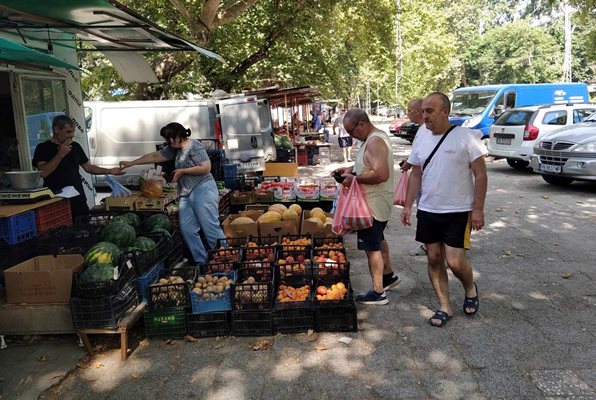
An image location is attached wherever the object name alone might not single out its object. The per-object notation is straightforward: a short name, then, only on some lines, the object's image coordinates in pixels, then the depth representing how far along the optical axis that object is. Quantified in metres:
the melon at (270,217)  6.72
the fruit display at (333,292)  4.51
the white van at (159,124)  11.37
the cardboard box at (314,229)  6.58
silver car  10.36
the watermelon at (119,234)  5.00
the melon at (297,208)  7.16
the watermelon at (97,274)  4.11
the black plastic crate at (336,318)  4.42
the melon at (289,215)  6.82
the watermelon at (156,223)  5.77
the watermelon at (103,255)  4.35
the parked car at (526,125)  13.65
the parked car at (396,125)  27.20
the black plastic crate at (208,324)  4.38
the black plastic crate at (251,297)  4.36
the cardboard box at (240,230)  6.60
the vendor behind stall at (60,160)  5.86
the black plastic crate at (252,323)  4.36
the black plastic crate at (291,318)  4.41
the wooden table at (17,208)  4.68
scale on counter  5.05
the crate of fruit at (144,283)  4.57
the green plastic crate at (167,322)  4.37
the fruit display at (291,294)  4.53
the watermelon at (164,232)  5.43
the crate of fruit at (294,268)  4.89
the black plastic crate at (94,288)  4.06
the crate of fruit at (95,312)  4.07
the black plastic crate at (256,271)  4.90
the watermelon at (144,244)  5.02
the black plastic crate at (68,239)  4.96
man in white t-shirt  4.07
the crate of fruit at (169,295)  4.37
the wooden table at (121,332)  4.09
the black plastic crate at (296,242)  5.54
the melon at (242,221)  6.64
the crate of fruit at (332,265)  4.80
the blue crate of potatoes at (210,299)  4.36
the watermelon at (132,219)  5.66
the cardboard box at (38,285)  4.25
